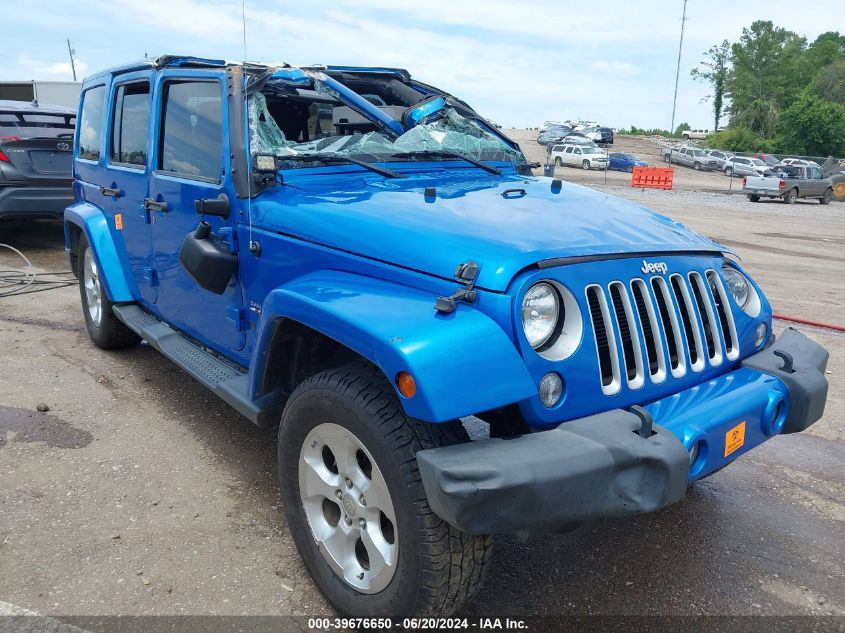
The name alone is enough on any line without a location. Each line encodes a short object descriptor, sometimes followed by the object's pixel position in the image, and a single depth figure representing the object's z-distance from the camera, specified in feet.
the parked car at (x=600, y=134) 180.59
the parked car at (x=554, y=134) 166.97
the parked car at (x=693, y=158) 144.77
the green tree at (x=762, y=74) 245.04
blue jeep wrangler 6.88
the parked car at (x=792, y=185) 82.94
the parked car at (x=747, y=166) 126.11
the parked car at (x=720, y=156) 144.15
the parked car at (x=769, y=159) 129.08
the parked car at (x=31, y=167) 28.17
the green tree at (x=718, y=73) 264.52
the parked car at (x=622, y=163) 133.59
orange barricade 93.25
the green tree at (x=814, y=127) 176.76
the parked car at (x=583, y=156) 131.54
